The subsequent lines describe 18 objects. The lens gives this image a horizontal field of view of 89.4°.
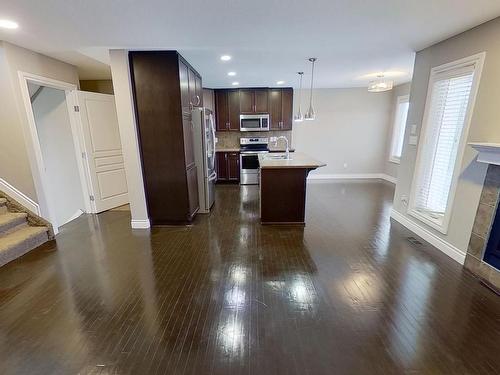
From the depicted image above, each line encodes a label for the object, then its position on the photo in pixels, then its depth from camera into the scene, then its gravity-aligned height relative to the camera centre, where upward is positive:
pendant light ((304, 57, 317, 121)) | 4.22 +0.18
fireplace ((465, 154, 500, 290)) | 2.34 -1.02
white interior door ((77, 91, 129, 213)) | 4.21 -0.38
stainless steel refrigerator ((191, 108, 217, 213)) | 4.04 -0.44
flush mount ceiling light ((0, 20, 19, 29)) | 2.27 +0.91
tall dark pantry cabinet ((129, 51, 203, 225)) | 3.28 -0.06
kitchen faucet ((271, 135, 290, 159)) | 6.60 -0.36
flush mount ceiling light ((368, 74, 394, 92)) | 4.21 +0.65
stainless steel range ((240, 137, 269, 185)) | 6.35 -0.96
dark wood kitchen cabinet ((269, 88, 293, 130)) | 6.41 +0.45
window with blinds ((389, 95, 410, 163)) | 6.23 -0.08
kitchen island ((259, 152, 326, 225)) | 3.63 -0.92
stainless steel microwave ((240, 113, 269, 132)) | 6.47 +0.08
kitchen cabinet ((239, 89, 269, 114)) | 6.41 +0.62
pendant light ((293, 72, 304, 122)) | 4.71 +0.22
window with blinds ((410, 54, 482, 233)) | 2.73 -0.17
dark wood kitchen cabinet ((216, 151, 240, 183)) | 6.43 -1.00
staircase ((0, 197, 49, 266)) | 2.90 -1.32
